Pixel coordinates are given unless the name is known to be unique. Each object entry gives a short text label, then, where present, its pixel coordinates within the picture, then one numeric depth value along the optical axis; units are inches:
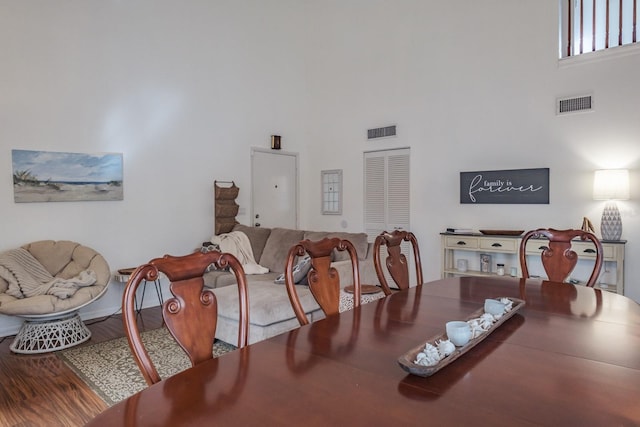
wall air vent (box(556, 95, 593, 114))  175.3
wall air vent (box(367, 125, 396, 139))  237.3
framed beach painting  162.1
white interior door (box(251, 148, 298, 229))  247.1
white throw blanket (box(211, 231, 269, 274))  188.1
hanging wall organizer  221.9
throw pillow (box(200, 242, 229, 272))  199.1
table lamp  160.9
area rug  109.4
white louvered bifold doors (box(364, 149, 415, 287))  233.6
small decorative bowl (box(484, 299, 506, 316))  61.0
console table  160.9
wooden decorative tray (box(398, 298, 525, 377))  40.6
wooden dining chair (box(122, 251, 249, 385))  46.0
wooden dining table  33.9
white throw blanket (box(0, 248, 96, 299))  141.8
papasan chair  136.6
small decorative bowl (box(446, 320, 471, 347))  48.2
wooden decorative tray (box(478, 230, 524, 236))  184.2
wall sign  186.8
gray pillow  135.7
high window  170.7
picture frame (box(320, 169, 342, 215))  264.1
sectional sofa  124.5
